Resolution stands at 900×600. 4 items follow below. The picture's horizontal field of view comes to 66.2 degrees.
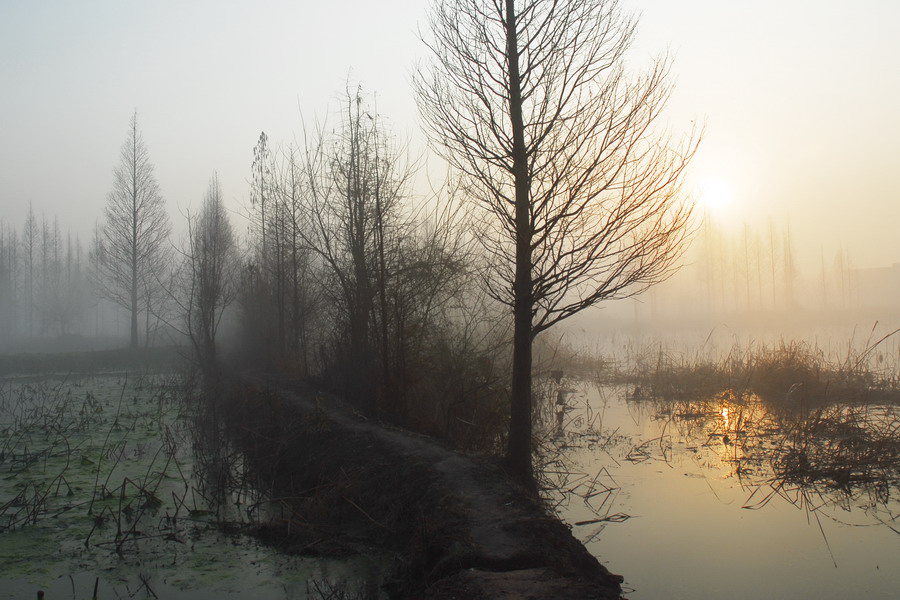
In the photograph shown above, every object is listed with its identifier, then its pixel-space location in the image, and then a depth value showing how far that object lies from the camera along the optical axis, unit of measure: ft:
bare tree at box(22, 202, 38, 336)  179.11
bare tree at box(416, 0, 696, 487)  23.13
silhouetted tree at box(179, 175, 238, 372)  52.31
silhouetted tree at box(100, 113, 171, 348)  106.83
